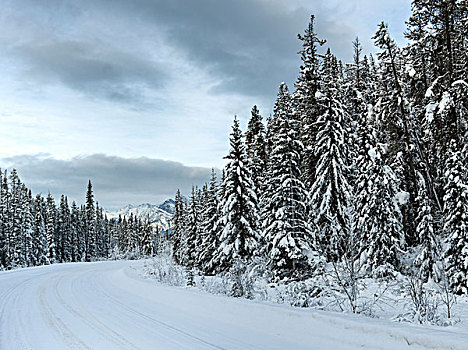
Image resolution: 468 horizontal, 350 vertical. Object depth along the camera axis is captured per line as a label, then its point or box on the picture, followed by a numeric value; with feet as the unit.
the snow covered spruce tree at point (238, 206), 80.02
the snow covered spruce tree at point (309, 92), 87.04
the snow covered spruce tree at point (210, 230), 103.09
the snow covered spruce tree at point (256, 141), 116.37
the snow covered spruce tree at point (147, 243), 277.89
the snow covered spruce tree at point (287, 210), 69.87
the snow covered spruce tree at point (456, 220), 56.18
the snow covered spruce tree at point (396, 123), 69.82
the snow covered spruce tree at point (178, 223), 184.44
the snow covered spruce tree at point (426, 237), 63.26
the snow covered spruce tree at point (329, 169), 78.23
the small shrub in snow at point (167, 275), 53.26
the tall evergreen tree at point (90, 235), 263.08
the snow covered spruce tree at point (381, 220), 72.84
